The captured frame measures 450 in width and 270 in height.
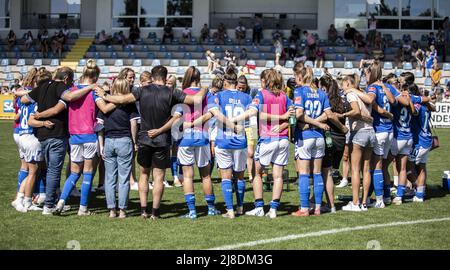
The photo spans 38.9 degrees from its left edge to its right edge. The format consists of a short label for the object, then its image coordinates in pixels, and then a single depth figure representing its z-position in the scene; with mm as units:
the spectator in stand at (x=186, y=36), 34281
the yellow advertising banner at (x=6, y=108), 29025
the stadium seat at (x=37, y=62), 33188
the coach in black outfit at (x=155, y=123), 7789
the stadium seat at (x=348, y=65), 29656
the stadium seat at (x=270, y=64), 30177
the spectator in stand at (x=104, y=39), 35031
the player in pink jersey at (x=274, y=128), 8039
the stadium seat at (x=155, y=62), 31188
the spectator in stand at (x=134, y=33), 34750
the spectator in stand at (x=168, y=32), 34344
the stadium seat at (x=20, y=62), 33375
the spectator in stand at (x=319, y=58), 30281
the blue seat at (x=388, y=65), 29406
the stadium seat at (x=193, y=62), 31108
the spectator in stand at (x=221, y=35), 33469
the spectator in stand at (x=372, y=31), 31967
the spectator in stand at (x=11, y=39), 35750
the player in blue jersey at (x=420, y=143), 9500
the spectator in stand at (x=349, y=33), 32562
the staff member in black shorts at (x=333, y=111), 8523
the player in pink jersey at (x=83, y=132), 8070
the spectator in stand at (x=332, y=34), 32938
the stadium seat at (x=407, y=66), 29609
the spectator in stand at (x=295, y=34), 32406
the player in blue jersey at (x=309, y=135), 8078
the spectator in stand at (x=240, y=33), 33469
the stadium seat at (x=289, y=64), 30406
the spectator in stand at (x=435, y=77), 27928
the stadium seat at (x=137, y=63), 31688
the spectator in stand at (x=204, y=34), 33781
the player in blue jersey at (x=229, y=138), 8000
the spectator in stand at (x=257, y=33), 32969
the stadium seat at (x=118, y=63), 31859
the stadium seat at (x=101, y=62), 31969
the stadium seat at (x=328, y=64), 29791
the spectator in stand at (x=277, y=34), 33188
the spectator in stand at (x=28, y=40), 35688
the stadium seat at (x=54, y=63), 33144
